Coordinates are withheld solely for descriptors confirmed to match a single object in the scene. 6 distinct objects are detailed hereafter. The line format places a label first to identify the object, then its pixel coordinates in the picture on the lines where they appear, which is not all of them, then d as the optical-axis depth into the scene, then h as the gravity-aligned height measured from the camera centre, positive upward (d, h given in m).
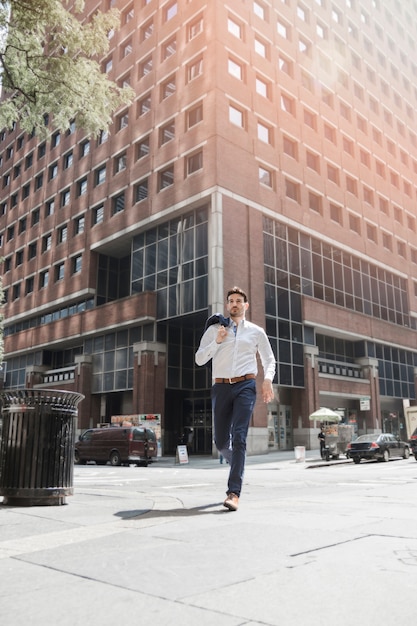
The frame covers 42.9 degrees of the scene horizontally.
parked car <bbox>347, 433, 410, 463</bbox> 23.75 -0.87
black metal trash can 5.50 -0.19
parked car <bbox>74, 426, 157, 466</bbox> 23.19 -0.70
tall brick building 32.41 +13.92
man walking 5.12 +0.53
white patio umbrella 30.25 +0.70
